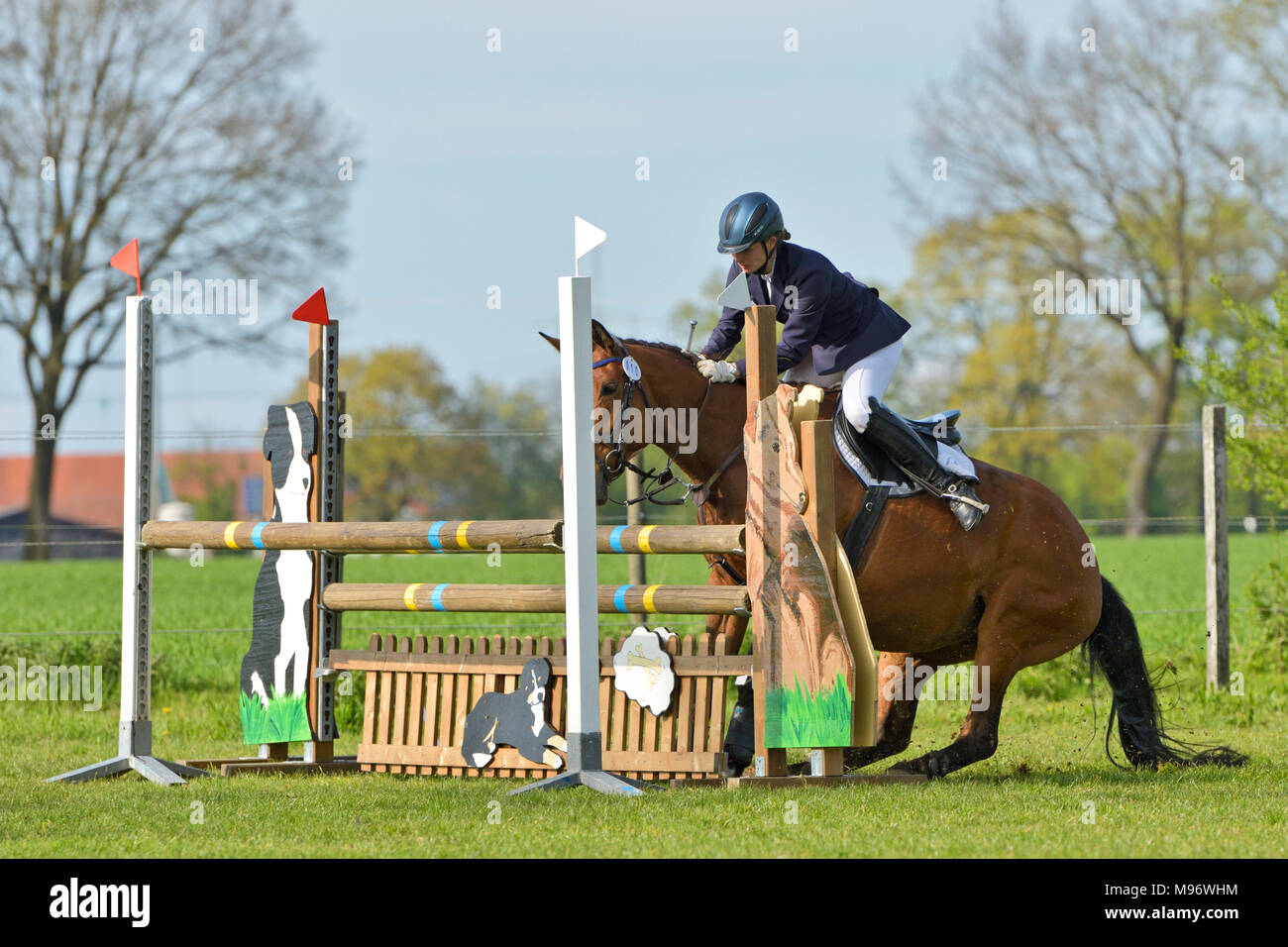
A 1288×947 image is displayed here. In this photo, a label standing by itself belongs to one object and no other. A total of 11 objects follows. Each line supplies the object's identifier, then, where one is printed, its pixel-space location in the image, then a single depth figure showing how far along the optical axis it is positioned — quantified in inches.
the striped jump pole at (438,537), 437.7
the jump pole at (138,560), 503.8
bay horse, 470.0
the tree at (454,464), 1733.5
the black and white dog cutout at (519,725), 463.8
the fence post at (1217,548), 750.5
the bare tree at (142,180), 2367.1
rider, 462.3
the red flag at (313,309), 518.6
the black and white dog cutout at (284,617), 521.0
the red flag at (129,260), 520.4
